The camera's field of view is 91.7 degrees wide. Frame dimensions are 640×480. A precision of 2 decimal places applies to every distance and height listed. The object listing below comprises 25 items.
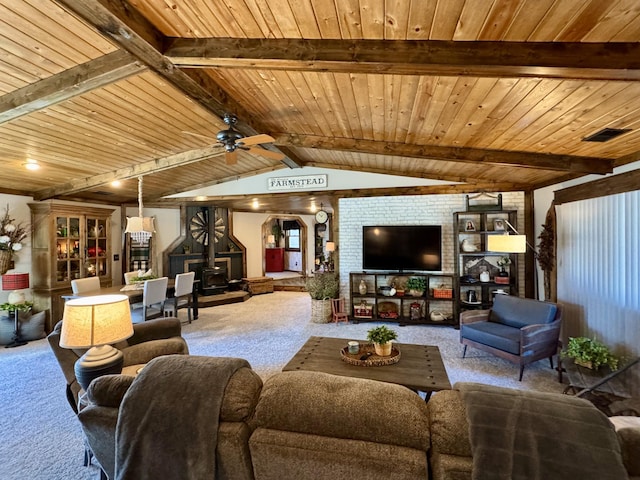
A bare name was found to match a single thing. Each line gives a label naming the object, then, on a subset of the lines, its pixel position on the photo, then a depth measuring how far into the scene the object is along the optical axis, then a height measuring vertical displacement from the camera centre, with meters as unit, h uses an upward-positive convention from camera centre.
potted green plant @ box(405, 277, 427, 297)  5.61 -0.87
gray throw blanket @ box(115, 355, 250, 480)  1.29 -0.80
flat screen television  5.59 -0.17
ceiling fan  3.16 +1.04
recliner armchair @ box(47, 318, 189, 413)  2.44 -0.96
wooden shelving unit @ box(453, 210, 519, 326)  5.20 -0.40
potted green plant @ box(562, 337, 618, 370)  2.90 -1.13
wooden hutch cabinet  5.41 -0.17
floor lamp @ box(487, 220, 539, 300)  4.08 -0.08
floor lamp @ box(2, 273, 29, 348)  4.77 -0.80
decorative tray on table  2.76 -1.10
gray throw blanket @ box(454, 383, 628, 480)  1.01 -0.69
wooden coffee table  2.47 -1.14
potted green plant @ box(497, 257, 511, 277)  5.24 -0.44
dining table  4.64 -0.80
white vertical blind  3.11 -0.38
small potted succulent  2.88 -0.96
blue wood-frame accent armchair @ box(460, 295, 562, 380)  3.44 -1.13
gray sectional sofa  1.06 -0.74
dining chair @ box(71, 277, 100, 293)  4.84 -0.71
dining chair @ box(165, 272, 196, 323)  5.55 -1.00
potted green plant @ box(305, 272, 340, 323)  5.84 -1.06
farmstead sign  6.16 +1.15
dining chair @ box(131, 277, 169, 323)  4.74 -0.95
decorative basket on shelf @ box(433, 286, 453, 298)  5.50 -0.97
